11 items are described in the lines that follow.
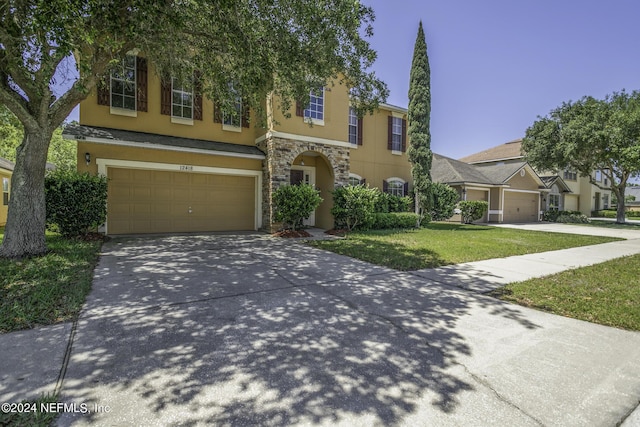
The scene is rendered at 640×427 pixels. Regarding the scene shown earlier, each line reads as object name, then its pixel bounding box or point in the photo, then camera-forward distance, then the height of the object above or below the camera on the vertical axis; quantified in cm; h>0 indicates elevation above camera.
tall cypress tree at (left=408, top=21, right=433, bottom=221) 1520 +434
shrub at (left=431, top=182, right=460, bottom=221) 1660 +27
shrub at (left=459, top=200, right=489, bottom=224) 2047 -15
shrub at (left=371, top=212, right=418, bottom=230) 1399 -66
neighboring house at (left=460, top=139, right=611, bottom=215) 2852 +243
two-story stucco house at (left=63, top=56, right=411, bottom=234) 1049 +201
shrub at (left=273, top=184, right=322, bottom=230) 1123 +15
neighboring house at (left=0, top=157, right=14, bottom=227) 1377 +93
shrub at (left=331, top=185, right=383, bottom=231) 1252 +5
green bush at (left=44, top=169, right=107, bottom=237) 855 +9
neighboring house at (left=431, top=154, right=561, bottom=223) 2191 +165
